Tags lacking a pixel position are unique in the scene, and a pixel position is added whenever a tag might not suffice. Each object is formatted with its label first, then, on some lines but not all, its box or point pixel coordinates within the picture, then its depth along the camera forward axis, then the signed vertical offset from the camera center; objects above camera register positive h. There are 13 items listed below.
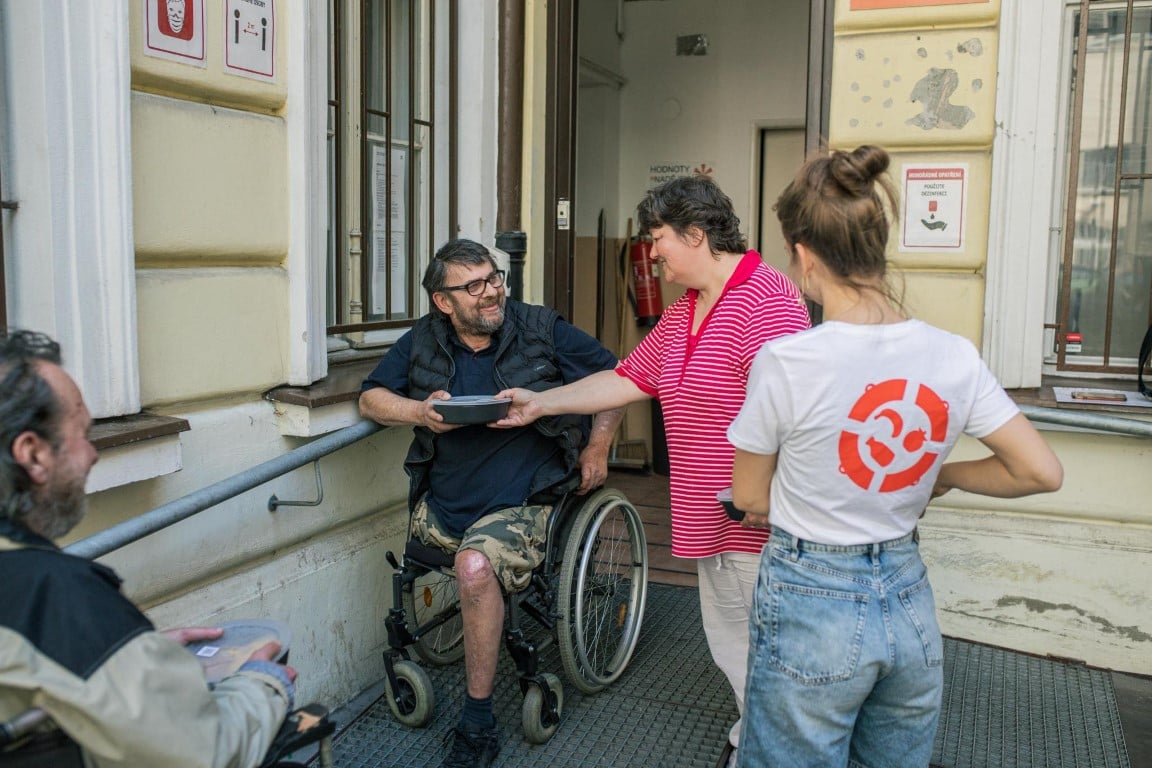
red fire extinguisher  7.01 -0.15
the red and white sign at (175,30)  2.71 +0.57
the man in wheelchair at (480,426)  3.25 -0.49
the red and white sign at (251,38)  2.97 +0.60
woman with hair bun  1.84 -0.35
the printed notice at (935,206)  3.82 +0.21
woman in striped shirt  2.72 -0.25
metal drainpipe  4.36 +0.58
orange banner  3.75 +0.90
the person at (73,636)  1.44 -0.51
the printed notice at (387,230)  3.93 +0.09
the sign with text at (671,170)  7.26 +0.61
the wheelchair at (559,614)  3.25 -1.13
